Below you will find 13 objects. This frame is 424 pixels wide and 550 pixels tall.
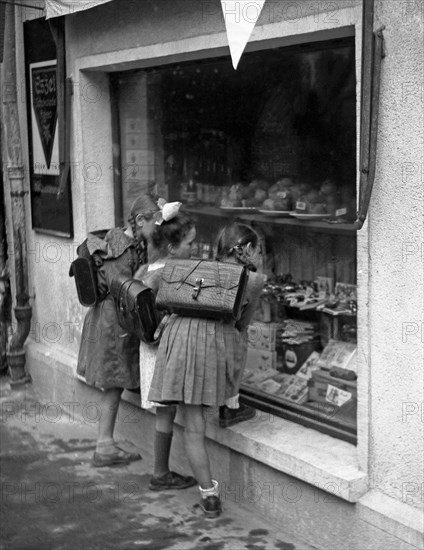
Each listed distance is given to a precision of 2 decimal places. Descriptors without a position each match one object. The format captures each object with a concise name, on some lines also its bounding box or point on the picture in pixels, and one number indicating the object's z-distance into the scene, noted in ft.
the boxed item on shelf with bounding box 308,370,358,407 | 16.87
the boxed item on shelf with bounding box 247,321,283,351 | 19.67
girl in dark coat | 18.17
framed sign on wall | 22.52
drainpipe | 23.48
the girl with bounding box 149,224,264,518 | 15.61
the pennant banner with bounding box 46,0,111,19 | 17.84
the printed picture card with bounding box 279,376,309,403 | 17.87
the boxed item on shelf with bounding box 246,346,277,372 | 19.51
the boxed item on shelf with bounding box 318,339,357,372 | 17.47
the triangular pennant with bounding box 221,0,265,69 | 13.52
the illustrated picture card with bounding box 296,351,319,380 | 18.37
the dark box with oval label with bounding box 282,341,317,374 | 18.86
